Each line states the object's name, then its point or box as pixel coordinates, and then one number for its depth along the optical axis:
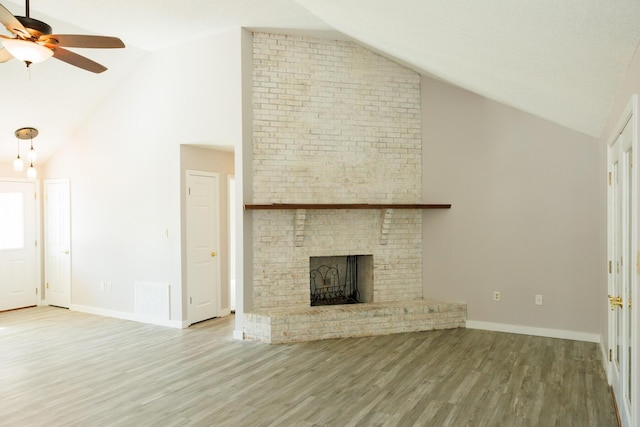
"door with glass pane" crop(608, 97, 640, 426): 2.46
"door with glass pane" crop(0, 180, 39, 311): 7.03
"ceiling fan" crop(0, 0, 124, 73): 2.99
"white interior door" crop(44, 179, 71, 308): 7.14
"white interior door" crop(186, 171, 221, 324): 6.04
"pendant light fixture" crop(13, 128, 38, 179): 6.33
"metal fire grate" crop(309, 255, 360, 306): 6.19
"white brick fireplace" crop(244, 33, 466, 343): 5.49
